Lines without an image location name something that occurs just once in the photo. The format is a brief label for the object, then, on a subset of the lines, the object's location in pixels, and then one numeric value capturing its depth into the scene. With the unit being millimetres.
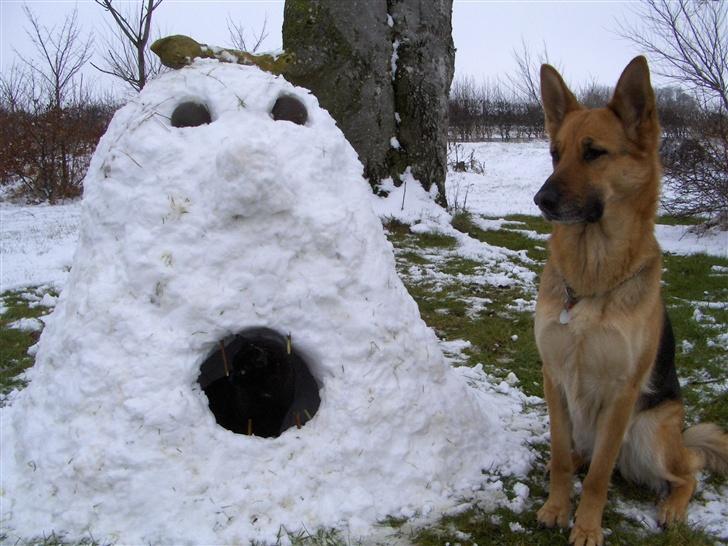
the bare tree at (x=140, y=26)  10977
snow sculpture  2547
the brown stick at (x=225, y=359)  2925
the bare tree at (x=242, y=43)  21266
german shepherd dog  2486
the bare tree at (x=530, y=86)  16867
